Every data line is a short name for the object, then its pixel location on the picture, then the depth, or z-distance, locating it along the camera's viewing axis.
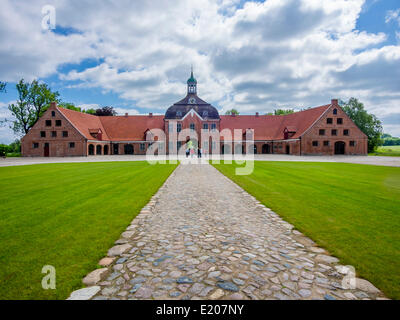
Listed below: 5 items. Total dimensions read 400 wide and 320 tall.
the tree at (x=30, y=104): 51.25
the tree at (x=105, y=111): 60.16
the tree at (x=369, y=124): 57.12
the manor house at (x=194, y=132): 41.69
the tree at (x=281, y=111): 79.76
